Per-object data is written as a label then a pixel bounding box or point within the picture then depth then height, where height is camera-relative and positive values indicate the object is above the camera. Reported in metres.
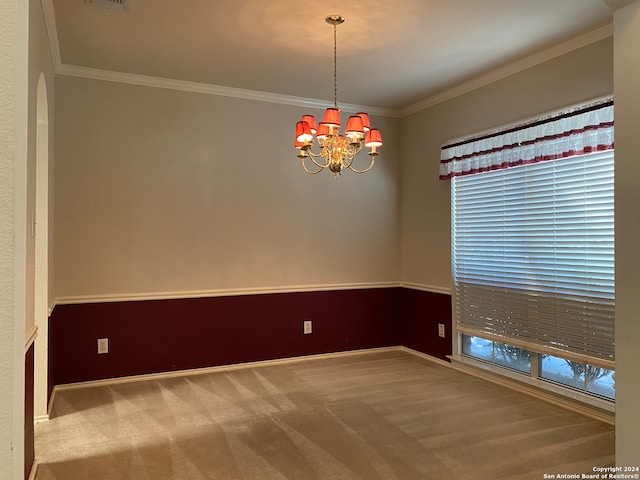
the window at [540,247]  3.16 -0.01
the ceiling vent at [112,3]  2.79 +1.49
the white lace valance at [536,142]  3.12 +0.81
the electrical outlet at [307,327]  4.79 -0.86
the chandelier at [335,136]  2.99 +0.73
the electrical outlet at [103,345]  3.98 -0.87
